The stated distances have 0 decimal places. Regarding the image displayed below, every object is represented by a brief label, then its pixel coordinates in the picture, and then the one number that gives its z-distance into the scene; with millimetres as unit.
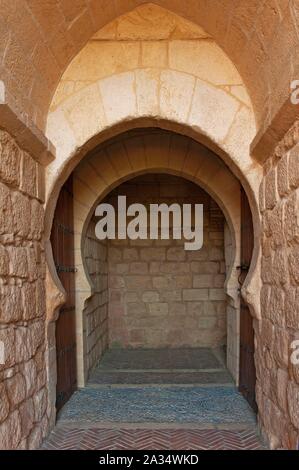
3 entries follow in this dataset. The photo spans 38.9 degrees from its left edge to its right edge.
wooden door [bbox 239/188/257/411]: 3976
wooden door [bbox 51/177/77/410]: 3949
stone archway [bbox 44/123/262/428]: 4785
